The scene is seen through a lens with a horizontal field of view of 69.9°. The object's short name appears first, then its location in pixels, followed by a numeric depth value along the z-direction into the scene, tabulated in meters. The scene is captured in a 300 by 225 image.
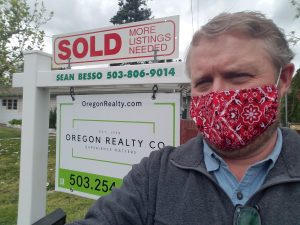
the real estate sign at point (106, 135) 1.40
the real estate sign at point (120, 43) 1.36
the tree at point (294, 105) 13.13
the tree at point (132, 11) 12.40
